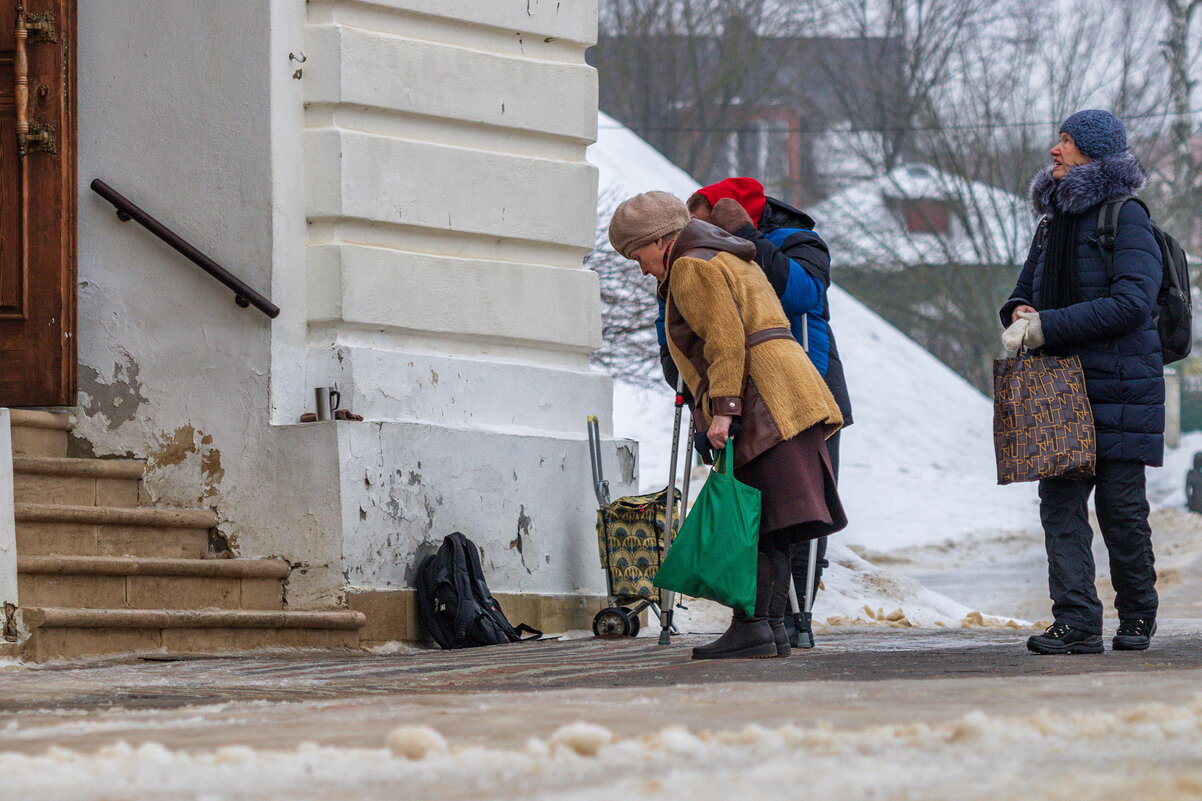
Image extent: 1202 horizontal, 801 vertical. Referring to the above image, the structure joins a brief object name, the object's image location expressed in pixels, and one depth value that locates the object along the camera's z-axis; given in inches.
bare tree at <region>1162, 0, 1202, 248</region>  2518.5
